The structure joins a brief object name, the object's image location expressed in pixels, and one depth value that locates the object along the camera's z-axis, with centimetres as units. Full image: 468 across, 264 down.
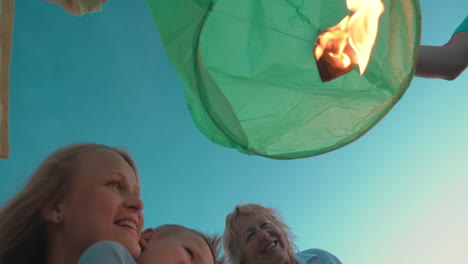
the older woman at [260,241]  222
